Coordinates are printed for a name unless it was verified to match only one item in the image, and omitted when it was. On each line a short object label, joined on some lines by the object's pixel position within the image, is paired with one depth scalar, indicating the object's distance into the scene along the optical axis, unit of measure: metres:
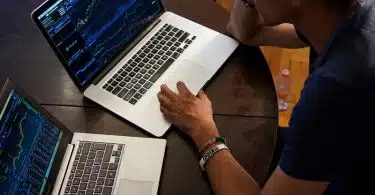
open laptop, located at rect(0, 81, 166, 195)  0.94
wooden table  1.12
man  0.86
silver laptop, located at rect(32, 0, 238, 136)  1.17
